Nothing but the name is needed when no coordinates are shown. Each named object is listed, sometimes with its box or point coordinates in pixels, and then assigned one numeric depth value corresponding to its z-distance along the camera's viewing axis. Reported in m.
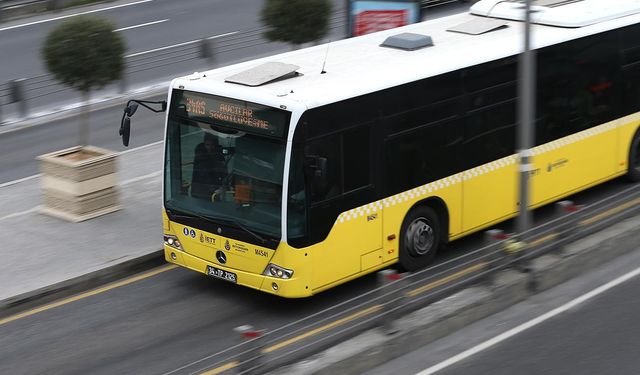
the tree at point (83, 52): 16.62
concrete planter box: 16.77
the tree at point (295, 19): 23.23
